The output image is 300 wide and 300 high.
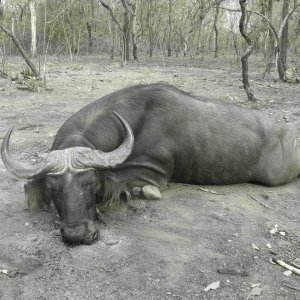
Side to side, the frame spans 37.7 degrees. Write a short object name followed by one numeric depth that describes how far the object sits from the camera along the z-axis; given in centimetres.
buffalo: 374
